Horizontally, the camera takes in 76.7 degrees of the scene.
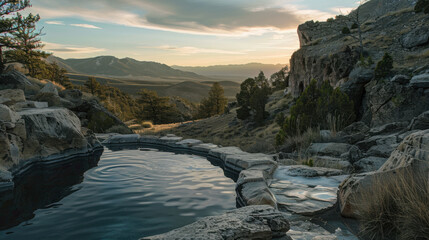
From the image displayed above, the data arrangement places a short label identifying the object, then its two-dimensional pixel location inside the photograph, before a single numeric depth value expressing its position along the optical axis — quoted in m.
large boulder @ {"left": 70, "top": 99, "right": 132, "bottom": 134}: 16.31
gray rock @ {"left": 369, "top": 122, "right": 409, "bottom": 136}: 7.31
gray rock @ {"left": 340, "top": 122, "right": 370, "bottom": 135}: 8.57
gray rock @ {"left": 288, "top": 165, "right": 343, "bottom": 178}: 5.39
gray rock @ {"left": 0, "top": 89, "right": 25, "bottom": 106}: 10.80
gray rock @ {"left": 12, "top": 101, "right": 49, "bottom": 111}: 9.79
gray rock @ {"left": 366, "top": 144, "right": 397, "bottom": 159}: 6.05
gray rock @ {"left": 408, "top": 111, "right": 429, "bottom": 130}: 6.27
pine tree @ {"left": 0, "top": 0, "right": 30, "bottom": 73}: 21.67
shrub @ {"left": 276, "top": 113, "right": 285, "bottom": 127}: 13.11
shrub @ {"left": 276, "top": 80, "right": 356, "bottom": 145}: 9.56
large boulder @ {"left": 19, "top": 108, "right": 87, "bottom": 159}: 7.84
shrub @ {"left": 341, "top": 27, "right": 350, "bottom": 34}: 28.19
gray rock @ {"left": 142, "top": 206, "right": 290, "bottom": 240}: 2.64
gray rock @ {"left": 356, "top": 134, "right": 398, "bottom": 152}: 6.53
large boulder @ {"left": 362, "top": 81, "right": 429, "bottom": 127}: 9.54
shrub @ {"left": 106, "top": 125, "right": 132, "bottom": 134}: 15.99
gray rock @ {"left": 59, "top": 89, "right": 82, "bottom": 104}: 16.80
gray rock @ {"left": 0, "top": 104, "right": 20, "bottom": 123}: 6.71
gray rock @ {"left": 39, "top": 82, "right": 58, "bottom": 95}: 15.37
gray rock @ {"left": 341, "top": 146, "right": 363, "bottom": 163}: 6.38
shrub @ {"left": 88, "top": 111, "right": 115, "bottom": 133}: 16.25
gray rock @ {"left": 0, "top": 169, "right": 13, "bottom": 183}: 5.68
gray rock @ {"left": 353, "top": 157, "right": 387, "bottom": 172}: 5.58
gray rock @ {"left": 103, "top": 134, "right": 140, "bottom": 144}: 11.80
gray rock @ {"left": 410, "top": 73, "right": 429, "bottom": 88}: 9.41
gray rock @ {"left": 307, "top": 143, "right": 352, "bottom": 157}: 7.32
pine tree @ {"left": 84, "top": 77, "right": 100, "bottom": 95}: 49.72
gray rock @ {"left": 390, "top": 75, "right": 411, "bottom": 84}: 10.76
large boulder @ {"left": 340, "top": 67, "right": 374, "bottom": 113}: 13.73
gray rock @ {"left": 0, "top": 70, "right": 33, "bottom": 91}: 15.78
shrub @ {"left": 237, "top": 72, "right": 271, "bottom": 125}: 21.97
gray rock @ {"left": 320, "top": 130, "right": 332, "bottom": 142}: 8.39
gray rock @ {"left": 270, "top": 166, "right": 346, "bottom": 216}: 3.91
